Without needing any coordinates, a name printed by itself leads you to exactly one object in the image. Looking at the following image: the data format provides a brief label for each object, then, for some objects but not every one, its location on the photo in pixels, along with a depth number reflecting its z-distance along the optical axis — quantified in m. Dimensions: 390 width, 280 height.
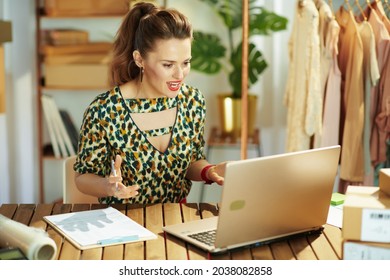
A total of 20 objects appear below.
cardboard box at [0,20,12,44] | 5.70
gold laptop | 2.50
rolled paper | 2.42
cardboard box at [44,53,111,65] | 6.29
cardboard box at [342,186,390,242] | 2.34
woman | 3.49
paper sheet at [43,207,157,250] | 2.70
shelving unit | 6.42
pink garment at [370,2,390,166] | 4.82
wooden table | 2.58
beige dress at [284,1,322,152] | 4.92
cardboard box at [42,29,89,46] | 6.29
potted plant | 6.07
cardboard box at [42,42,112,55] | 6.26
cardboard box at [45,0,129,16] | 6.26
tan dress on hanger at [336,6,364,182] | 4.85
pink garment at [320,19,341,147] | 4.96
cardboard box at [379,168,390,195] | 2.59
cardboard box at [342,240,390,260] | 2.34
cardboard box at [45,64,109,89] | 6.32
